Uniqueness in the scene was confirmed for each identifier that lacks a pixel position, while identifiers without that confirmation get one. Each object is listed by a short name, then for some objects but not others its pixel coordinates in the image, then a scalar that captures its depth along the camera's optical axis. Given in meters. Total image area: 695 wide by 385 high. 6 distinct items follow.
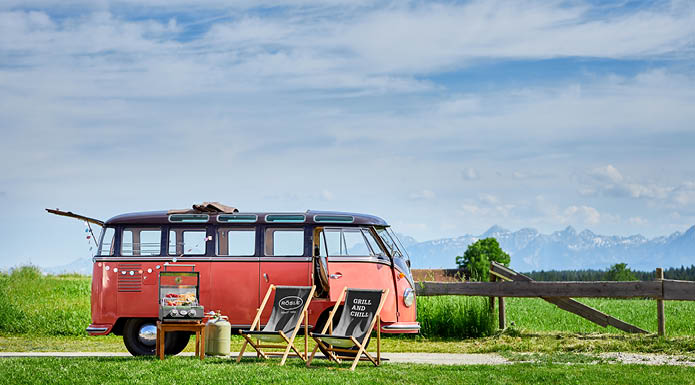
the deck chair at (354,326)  12.38
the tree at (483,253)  118.76
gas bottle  13.82
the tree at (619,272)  109.56
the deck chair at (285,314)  13.00
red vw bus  15.06
